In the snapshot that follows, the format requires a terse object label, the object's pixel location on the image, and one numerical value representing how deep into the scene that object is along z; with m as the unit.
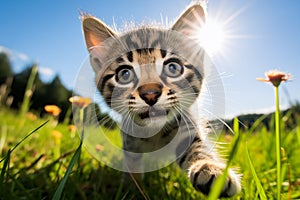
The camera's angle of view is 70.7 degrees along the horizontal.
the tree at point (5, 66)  15.33
